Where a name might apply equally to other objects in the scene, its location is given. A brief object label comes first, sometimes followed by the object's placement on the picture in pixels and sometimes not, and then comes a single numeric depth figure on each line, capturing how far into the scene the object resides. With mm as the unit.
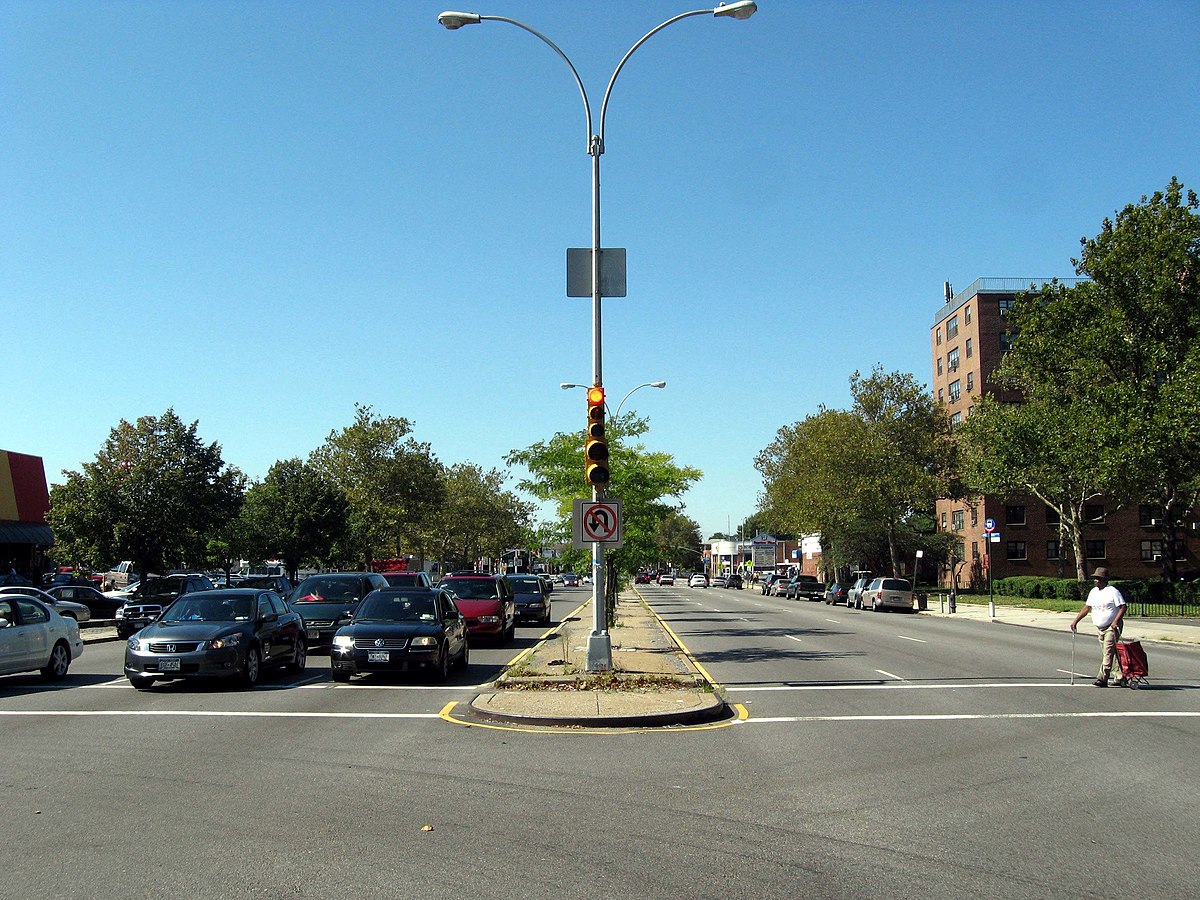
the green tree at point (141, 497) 32875
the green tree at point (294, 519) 53906
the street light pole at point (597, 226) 14877
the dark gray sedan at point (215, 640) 14711
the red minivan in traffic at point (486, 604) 23484
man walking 14570
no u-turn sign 15258
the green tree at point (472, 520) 88375
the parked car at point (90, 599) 35356
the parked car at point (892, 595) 48812
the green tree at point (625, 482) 27656
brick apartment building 74125
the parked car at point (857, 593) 53781
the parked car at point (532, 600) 32156
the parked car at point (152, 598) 28172
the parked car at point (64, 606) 27534
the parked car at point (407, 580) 24891
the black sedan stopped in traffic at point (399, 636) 15352
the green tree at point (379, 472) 65250
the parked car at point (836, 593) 59219
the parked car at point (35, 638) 15336
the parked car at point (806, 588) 69062
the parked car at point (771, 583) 83000
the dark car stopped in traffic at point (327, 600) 22156
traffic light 14859
